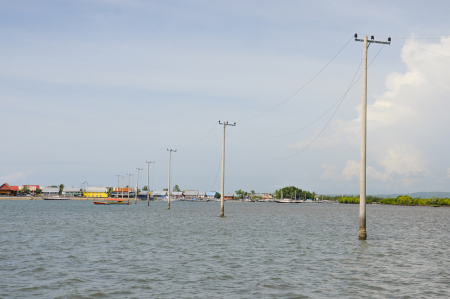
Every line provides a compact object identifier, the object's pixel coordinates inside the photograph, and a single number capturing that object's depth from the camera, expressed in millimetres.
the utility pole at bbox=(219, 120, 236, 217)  61219
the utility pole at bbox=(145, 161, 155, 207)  138500
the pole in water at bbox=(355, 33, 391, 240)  32594
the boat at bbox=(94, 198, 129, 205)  157125
